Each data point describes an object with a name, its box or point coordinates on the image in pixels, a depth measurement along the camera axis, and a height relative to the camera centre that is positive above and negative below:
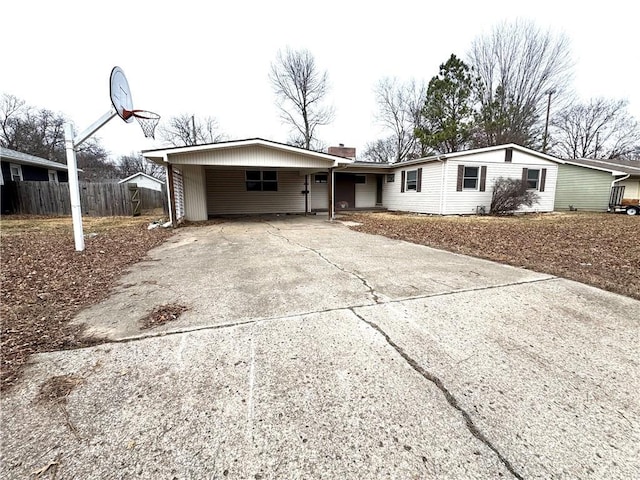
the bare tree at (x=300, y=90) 23.56 +9.12
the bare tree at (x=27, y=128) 27.89 +7.26
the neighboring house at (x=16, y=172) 13.62 +1.76
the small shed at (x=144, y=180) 29.54 +2.45
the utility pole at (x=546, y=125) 20.47 +5.67
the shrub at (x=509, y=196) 12.88 +0.30
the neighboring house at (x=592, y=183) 15.87 +1.08
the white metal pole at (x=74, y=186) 5.31 +0.33
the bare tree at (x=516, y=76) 19.75 +8.73
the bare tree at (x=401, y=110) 25.25 +8.17
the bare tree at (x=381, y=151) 28.78 +5.49
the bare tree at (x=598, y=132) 27.55 +6.78
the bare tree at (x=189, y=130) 27.58 +7.04
